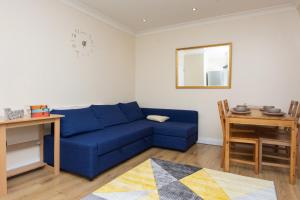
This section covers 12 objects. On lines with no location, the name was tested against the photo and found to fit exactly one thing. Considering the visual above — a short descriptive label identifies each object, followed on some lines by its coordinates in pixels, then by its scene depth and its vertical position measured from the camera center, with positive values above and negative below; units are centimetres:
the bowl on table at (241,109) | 280 -16
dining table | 235 -31
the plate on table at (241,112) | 272 -20
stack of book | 238 -19
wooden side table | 202 -59
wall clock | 332 +94
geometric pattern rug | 202 -100
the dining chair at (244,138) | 260 -55
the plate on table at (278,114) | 254 -20
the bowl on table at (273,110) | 264 -17
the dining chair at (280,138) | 247 -52
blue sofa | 245 -58
